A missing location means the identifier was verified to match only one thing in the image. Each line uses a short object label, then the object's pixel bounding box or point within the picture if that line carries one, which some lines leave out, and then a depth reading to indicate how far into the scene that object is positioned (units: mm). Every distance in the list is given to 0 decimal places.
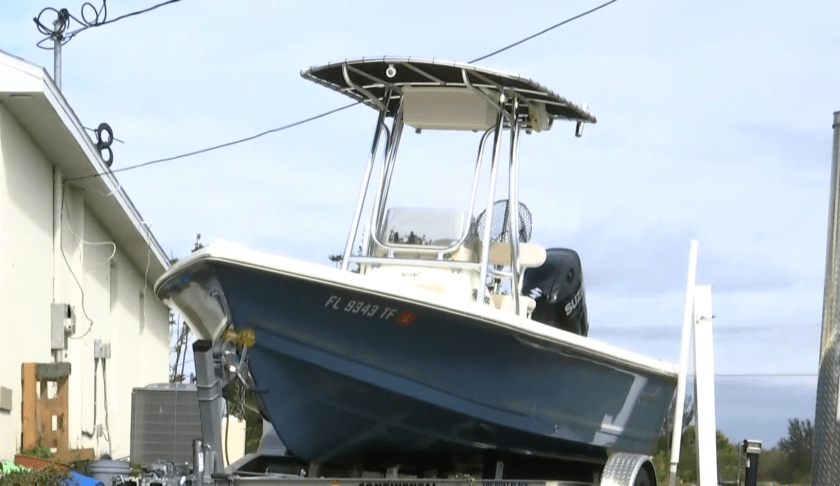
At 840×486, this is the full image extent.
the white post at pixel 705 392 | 17859
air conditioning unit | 24203
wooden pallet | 26641
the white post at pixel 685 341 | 18891
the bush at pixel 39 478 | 18500
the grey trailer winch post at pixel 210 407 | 14297
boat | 15289
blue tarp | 18250
